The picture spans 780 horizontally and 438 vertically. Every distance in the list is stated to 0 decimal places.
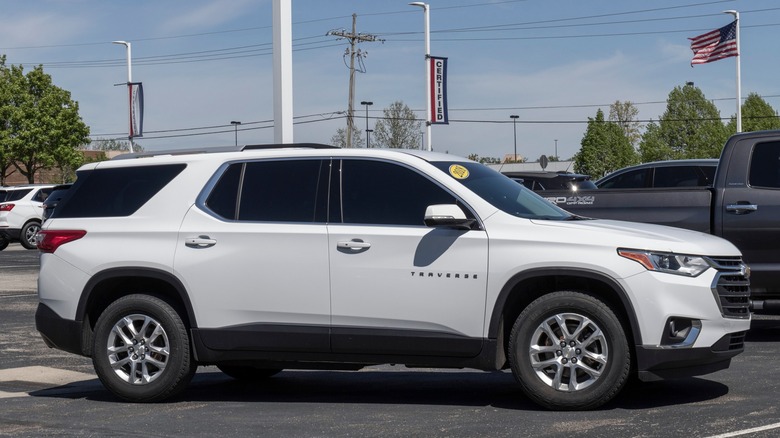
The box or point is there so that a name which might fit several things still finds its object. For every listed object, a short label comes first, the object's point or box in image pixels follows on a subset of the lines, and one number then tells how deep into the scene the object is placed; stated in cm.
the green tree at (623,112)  9238
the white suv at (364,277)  733
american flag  3981
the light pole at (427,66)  3981
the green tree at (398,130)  8175
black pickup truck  1052
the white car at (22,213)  3250
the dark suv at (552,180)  2292
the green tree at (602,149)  8738
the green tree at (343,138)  7898
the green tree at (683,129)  8006
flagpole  4551
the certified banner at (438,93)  3997
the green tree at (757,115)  7925
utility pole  5638
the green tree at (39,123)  6341
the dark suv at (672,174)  1725
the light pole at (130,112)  4934
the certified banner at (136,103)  4947
